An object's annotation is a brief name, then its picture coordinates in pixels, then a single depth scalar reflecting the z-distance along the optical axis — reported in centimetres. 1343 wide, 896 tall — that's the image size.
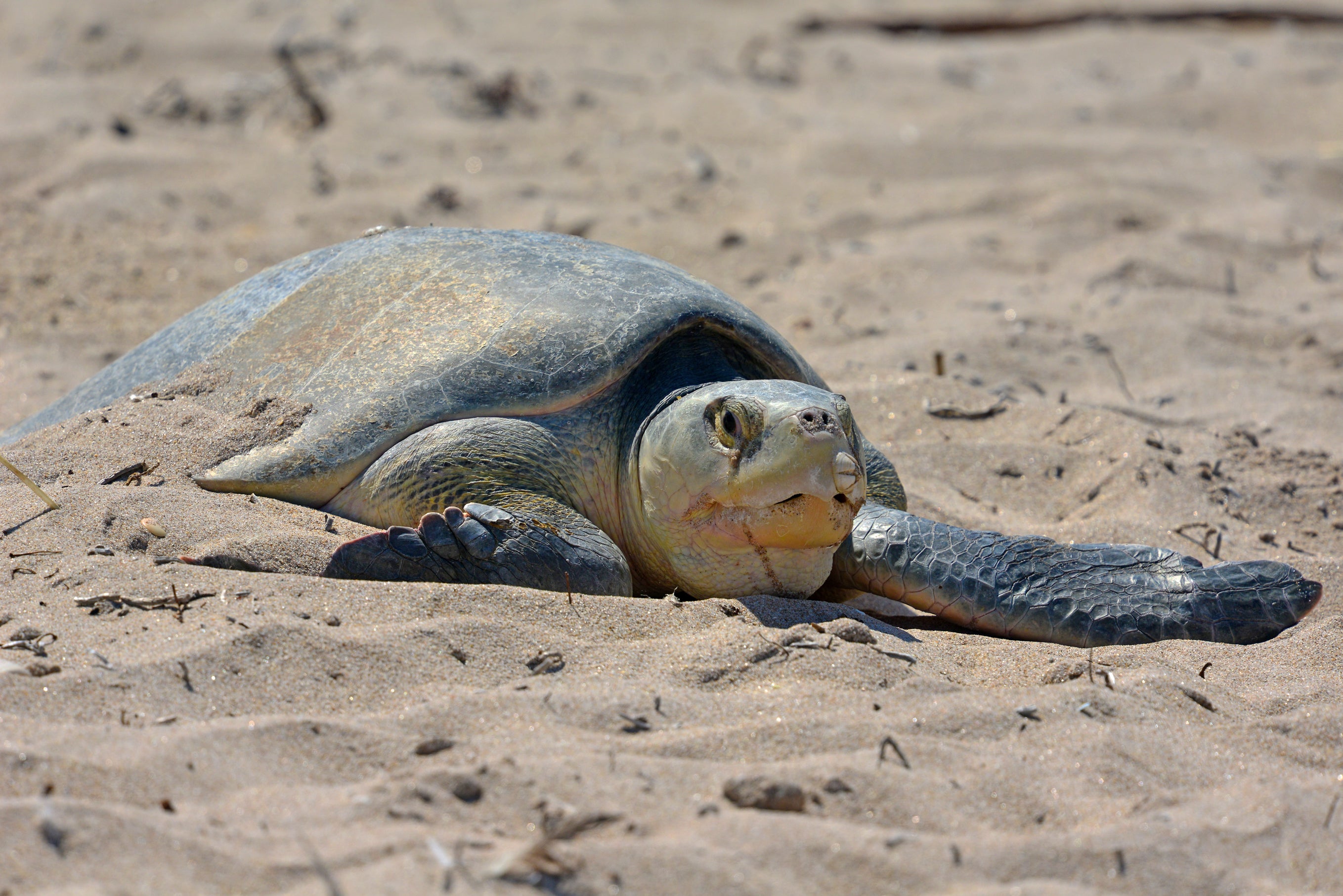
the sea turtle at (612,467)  526
